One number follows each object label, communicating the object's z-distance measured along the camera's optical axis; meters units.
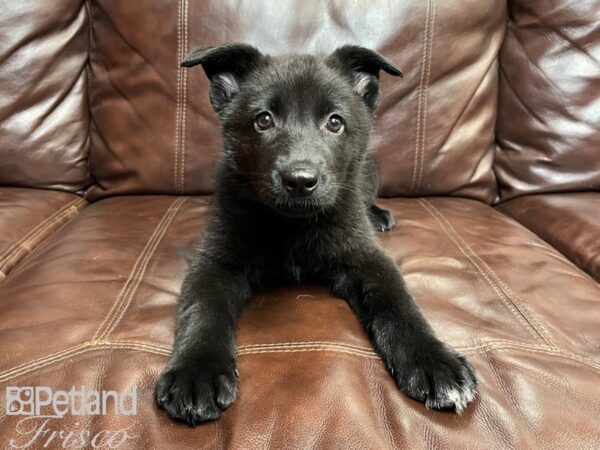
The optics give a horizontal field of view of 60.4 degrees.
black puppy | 0.33
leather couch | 0.29
